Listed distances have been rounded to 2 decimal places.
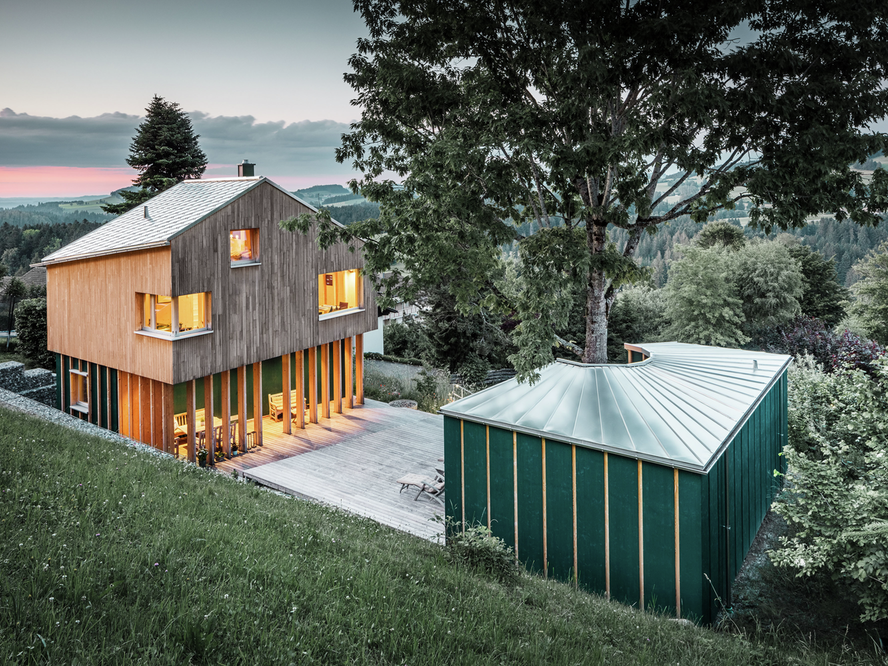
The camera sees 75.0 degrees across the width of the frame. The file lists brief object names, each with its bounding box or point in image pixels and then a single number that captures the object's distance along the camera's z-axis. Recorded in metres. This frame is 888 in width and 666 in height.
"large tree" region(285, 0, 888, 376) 8.77
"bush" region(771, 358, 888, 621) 5.18
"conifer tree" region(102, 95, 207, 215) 25.62
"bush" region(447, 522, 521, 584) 5.80
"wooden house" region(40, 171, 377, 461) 11.89
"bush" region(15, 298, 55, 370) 19.50
